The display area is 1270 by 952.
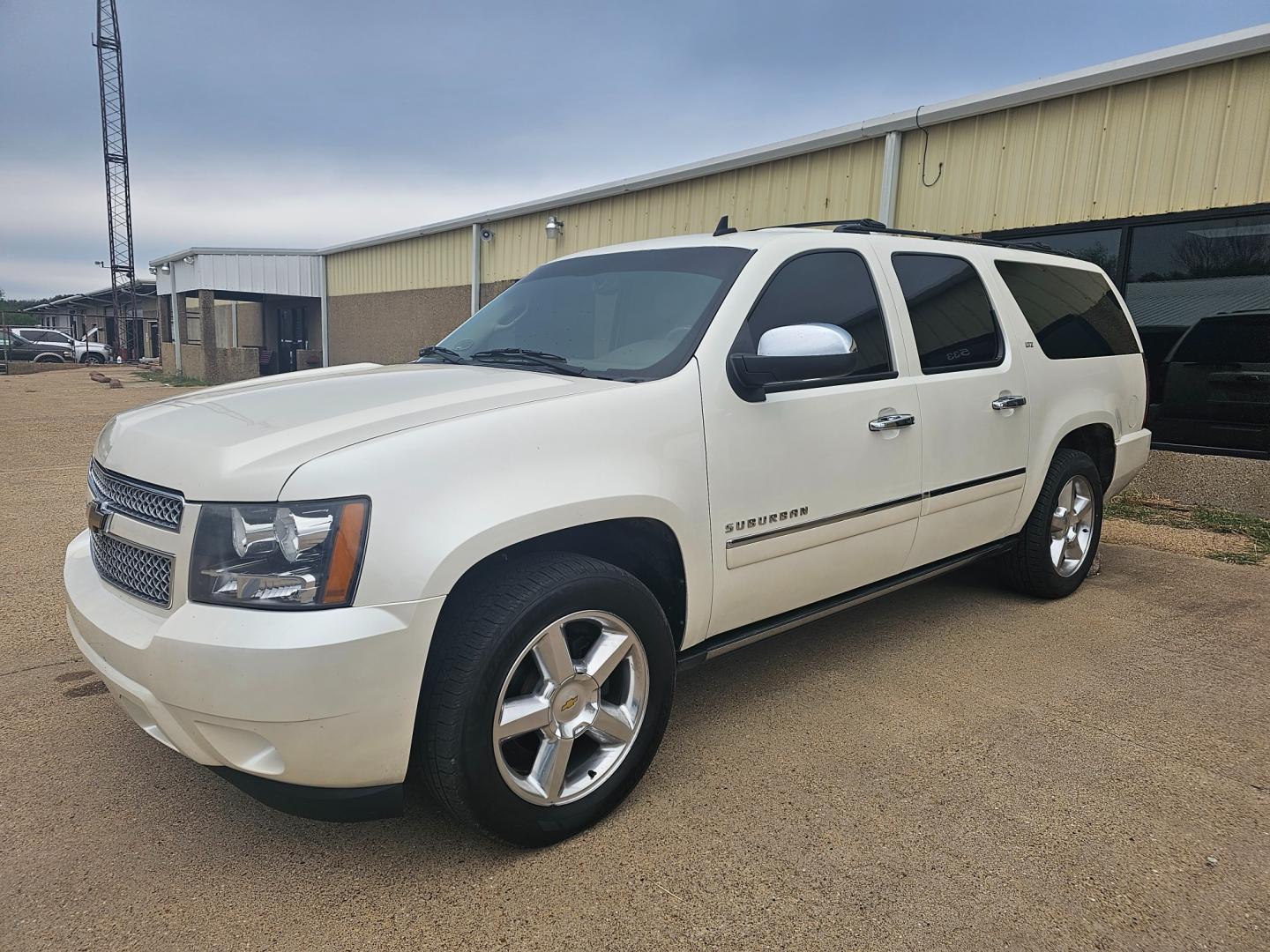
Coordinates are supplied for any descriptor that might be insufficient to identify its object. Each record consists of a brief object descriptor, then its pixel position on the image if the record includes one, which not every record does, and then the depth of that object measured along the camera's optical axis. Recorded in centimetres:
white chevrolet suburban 202
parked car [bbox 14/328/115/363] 3747
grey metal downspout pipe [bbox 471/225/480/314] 1497
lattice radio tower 4684
